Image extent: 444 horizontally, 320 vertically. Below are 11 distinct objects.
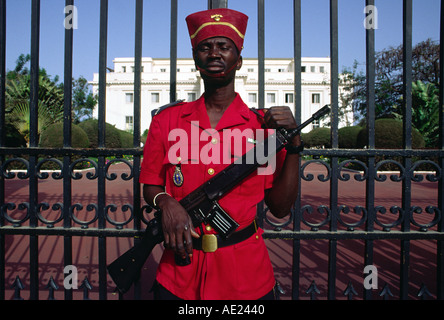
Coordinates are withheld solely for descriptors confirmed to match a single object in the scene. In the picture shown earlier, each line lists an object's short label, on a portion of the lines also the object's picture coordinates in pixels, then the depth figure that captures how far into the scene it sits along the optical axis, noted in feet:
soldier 4.56
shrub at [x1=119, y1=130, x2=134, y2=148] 69.71
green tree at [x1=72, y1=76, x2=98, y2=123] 127.03
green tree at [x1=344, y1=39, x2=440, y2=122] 58.49
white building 107.96
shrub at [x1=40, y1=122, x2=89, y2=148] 34.30
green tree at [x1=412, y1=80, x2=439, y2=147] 45.18
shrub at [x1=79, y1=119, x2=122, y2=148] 53.83
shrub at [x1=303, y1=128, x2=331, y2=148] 76.02
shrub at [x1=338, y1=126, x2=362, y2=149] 55.92
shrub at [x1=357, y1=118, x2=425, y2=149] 36.94
